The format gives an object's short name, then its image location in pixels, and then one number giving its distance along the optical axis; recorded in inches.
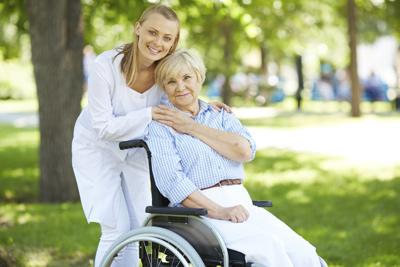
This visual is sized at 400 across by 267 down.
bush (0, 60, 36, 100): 1123.9
